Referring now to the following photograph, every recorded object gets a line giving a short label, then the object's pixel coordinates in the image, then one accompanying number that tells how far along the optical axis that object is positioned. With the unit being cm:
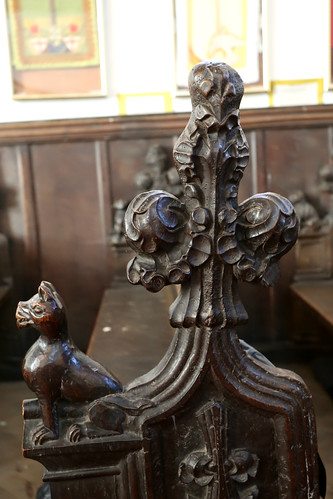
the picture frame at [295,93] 362
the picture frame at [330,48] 352
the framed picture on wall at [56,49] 353
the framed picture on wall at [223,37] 356
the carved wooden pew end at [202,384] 91
